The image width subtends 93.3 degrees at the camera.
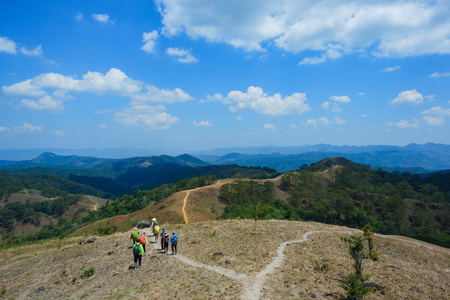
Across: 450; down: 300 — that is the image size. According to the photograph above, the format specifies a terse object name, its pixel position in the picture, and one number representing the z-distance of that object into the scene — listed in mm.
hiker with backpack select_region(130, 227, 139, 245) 22391
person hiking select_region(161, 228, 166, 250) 23078
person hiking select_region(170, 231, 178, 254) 21328
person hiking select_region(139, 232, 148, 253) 20725
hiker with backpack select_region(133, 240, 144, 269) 18297
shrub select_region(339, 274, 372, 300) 12102
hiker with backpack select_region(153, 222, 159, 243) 26006
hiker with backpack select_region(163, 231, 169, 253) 22794
